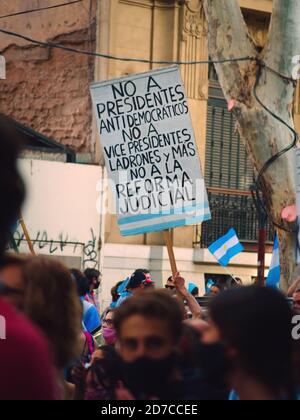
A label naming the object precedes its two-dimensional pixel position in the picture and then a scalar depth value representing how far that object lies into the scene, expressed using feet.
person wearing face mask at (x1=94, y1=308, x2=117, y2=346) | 25.18
